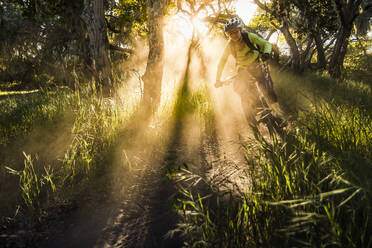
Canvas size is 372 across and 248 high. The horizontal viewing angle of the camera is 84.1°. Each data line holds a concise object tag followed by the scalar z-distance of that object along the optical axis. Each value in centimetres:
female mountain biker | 399
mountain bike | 382
